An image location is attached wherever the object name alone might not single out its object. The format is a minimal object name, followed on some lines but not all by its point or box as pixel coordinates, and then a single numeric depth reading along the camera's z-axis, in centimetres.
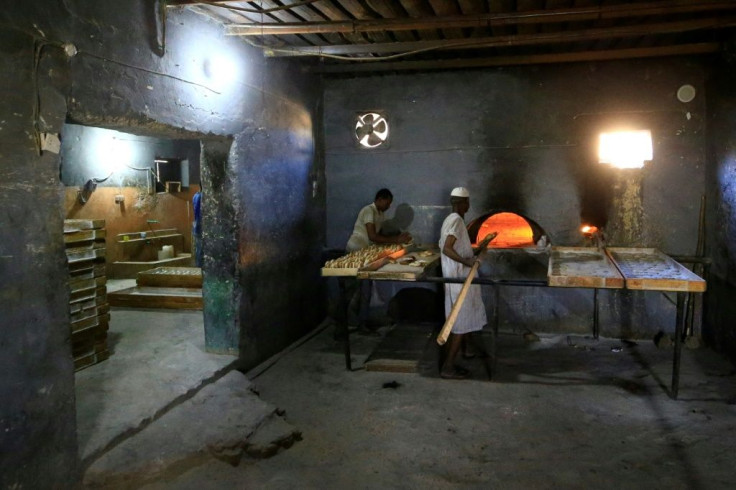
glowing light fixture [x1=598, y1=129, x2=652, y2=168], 738
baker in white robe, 634
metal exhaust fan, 857
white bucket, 1151
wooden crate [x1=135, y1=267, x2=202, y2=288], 895
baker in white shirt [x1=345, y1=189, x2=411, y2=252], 804
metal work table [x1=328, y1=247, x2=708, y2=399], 501
